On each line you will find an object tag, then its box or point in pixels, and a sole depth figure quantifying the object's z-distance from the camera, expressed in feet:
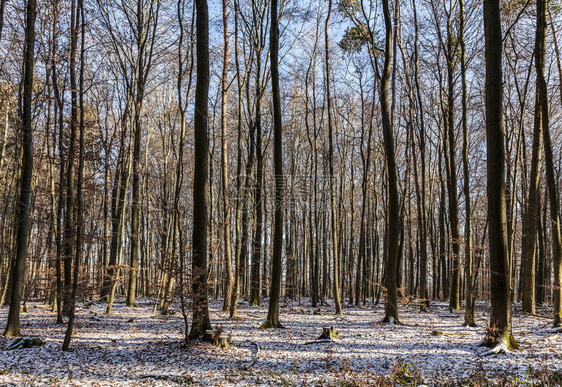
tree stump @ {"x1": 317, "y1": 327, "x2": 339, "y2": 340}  28.36
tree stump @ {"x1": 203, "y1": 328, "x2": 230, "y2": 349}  25.72
